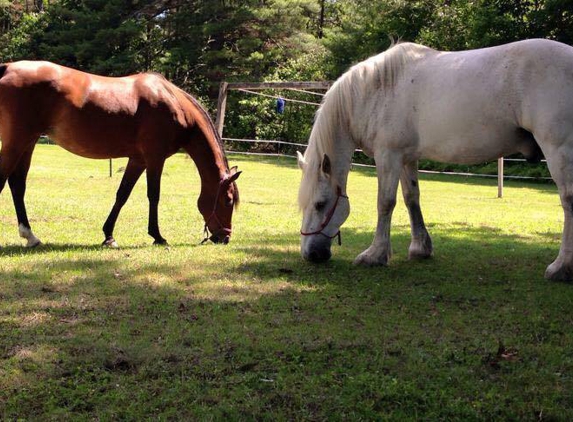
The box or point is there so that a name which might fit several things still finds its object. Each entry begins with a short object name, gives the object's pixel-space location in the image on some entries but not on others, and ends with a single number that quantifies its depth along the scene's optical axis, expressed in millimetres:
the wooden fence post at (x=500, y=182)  13986
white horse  4895
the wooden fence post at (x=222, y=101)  16148
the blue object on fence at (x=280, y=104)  21939
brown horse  5840
